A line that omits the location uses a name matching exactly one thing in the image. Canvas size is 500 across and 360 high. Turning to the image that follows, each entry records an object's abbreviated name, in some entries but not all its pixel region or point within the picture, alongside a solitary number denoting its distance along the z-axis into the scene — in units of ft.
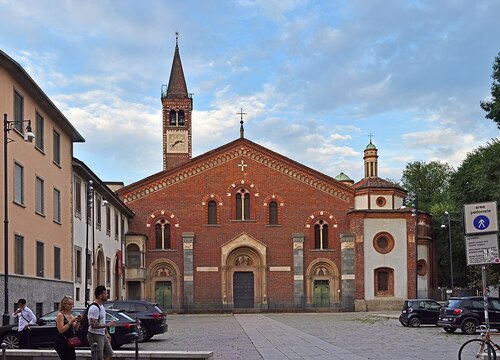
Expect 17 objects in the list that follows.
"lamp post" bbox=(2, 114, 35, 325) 74.28
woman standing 41.83
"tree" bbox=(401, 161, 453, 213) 292.81
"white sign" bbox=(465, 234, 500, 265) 44.93
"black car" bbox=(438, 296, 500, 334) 91.20
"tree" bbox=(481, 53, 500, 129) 118.21
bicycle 45.21
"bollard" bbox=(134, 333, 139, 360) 48.22
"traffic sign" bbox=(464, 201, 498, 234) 44.98
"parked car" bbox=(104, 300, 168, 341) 85.35
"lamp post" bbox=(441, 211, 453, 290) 181.82
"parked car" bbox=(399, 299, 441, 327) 110.63
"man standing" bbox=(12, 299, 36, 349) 66.44
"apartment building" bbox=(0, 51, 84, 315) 85.97
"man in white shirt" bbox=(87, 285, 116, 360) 44.39
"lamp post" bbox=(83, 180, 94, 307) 118.05
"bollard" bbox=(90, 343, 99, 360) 44.83
